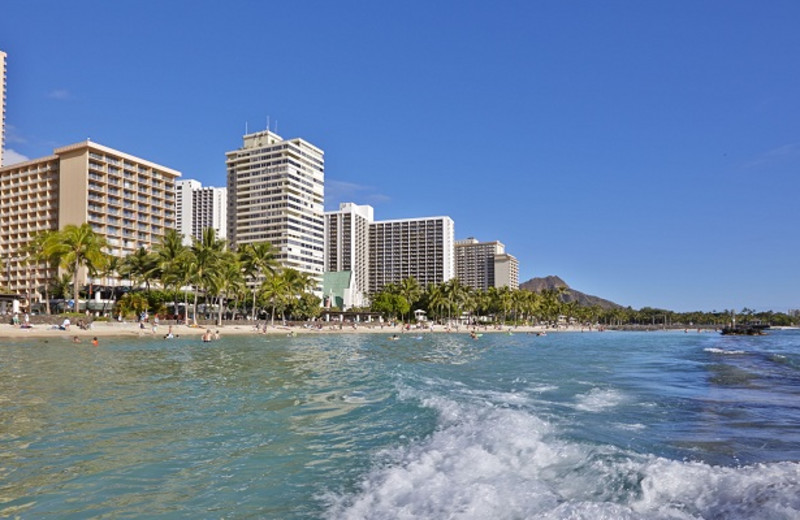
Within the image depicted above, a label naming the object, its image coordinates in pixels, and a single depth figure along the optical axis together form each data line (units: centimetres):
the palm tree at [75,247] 6097
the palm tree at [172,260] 6856
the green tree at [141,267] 7412
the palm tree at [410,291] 13375
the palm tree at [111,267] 8925
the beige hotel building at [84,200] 10094
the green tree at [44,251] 6290
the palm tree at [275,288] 8231
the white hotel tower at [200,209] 19800
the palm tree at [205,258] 6694
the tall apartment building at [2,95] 12456
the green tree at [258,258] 8150
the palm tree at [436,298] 12838
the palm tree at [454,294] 12925
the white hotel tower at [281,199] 13875
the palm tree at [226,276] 6900
